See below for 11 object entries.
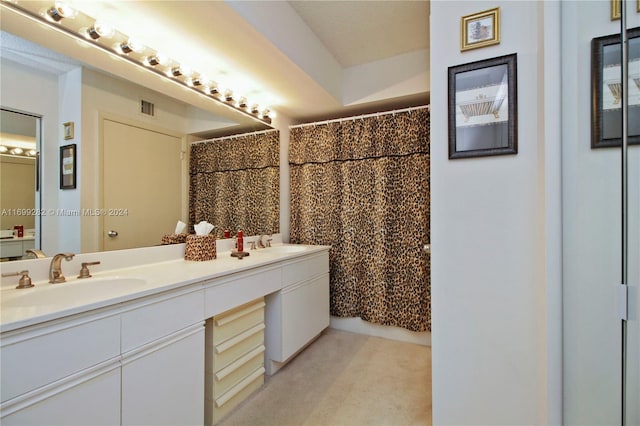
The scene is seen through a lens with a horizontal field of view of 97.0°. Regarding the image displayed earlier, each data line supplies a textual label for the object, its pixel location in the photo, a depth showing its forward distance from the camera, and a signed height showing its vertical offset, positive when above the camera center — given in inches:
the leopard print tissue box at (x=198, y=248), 73.2 -8.9
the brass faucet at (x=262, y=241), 103.1 -10.2
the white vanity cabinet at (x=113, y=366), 32.4 -21.0
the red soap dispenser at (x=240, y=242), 87.1 -8.7
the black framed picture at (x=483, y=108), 46.2 +17.6
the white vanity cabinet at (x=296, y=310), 80.7 -30.0
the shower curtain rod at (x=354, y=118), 98.7 +36.2
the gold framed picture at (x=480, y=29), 47.4 +31.4
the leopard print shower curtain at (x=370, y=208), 98.3 +1.7
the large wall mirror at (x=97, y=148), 51.0 +14.8
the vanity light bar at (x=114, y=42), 51.2 +36.5
